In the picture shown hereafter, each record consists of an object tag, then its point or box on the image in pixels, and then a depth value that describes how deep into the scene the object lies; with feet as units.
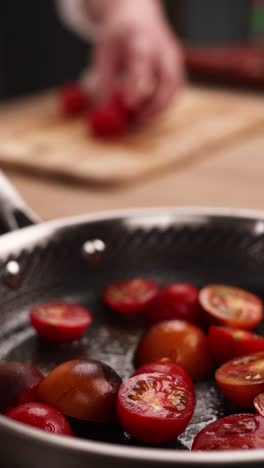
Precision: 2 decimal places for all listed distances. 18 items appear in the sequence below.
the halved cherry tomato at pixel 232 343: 1.89
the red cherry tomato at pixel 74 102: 3.78
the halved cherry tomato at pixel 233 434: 1.60
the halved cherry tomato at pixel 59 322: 2.00
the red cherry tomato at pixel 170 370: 1.76
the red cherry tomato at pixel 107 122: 3.38
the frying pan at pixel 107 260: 2.02
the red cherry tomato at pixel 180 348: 1.92
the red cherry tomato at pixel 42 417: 1.65
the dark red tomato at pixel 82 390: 1.72
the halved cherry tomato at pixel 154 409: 1.66
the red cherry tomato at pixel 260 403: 1.68
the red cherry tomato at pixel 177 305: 2.08
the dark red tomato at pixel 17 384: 1.75
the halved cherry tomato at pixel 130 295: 2.11
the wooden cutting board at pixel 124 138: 3.07
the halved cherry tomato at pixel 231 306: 2.03
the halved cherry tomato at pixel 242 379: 1.76
